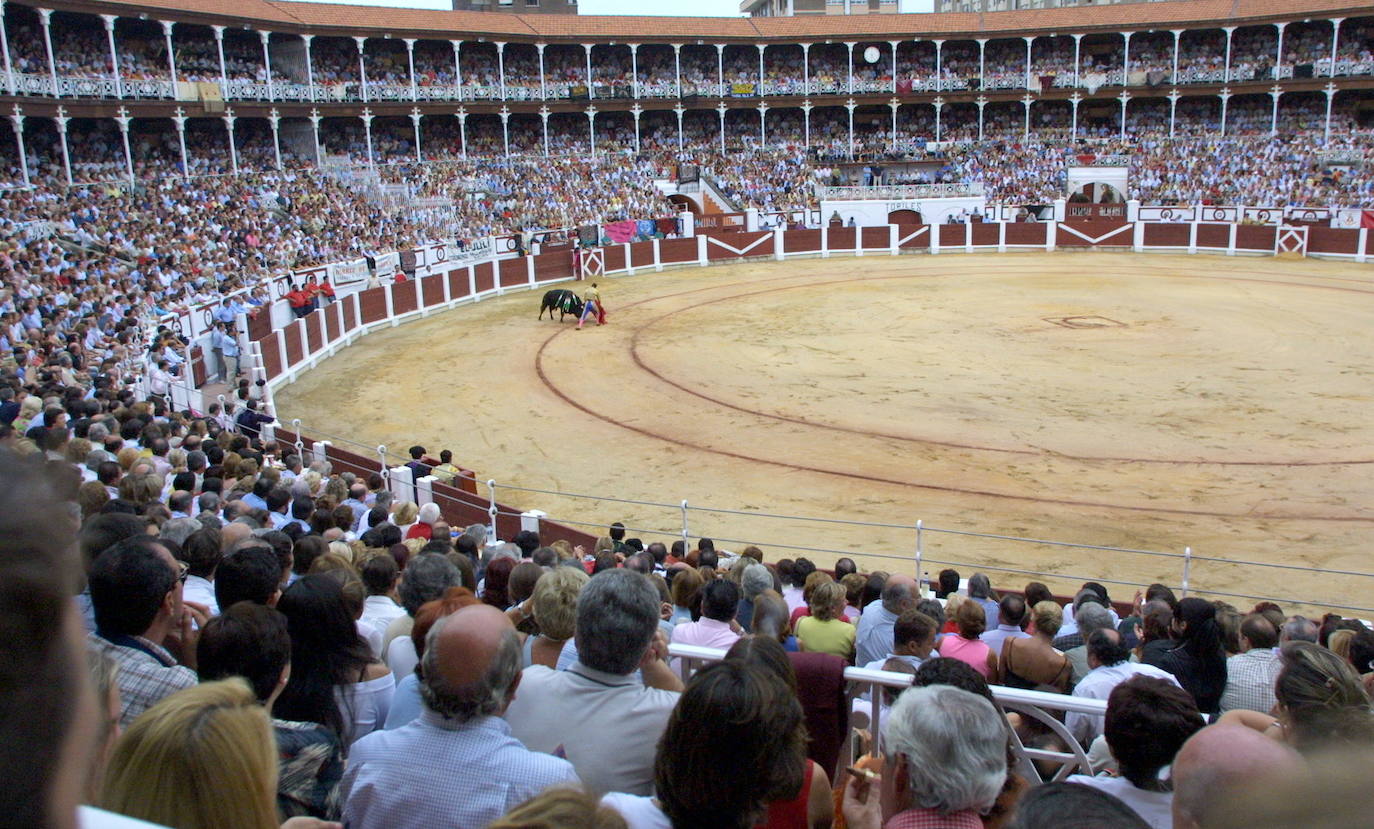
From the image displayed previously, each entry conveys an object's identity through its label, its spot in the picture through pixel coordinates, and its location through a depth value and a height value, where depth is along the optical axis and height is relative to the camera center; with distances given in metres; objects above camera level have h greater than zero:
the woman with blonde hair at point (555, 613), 4.30 -1.57
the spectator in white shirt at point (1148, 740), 3.21 -1.60
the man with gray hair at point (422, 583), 4.99 -1.76
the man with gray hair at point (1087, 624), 5.86 -2.30
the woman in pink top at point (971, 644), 5.46 -2.24
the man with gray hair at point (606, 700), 3.29 -1.50
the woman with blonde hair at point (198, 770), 2.02 -1.01
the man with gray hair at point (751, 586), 6.39 -2.23
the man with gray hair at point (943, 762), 2.73 -1.40
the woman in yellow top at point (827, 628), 5.46 -2.12
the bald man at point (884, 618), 5.96 -2.31
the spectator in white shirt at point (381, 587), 5.41 -1.89
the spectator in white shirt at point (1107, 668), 4.97 -2.19
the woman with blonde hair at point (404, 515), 8.95 -2.45
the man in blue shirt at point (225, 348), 18.72 -2.22
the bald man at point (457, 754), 2.86 -1.43
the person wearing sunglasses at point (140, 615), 3.40 -1.30
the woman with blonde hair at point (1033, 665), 5.40 -2.31
